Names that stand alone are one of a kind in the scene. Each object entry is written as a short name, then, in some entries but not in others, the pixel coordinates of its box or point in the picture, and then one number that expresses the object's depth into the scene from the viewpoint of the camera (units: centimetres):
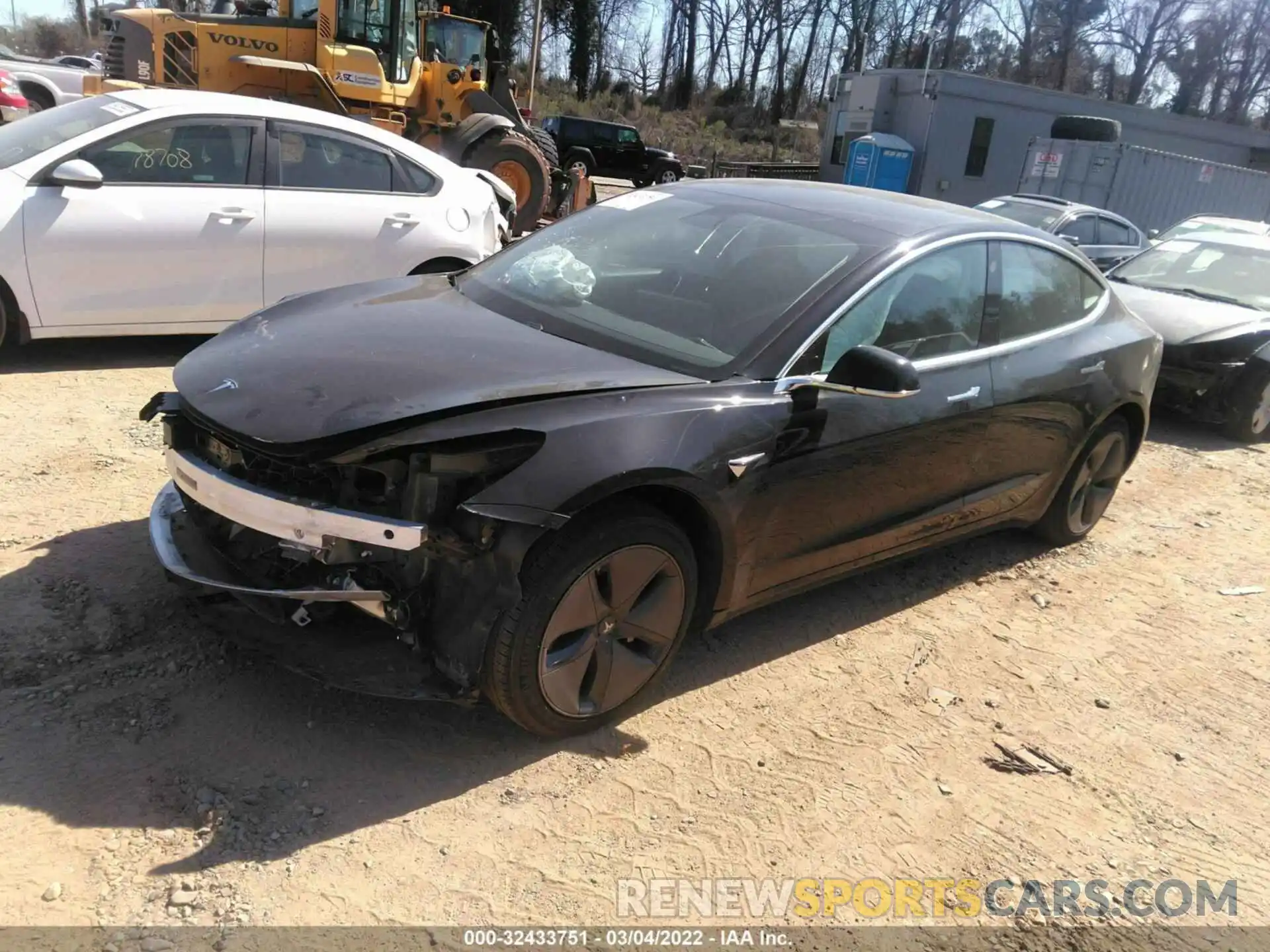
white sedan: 550
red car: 1373
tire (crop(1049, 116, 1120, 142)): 1973
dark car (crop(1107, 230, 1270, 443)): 753
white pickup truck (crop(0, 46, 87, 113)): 1656
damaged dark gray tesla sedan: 261
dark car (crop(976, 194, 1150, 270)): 1162
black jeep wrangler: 2783
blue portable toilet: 2170
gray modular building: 2250
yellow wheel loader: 1153
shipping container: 1859
